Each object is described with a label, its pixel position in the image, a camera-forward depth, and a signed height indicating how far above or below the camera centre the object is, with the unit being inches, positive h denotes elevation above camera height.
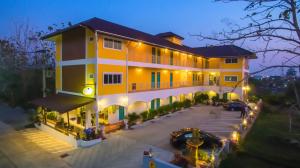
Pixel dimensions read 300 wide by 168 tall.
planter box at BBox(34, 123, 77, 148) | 621.6 -161.6
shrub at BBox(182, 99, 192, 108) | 1193.7 -119.4
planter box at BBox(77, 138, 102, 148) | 604.4 -169.4
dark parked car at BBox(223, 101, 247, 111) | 1142.9 -127.1
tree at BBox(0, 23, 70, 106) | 1211.2 +84.1
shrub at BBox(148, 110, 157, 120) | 907.5 -136.3
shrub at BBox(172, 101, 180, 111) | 1093.1 -122.6
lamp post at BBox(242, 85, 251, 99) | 1325.5 -48.7
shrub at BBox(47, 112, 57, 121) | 823.8 -129.0
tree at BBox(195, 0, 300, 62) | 176.4 +45.6
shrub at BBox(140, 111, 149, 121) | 875.4 -134.9
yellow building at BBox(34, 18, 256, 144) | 693.9 +31.0
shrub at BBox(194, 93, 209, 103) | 1376.7 -103.5
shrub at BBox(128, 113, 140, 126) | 810.2 -138.3
